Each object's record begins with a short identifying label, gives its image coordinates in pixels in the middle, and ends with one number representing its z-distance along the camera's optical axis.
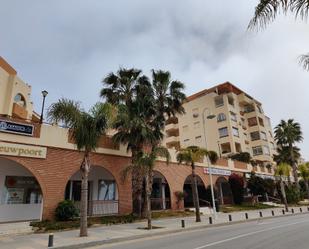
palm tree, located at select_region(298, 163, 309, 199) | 46.47
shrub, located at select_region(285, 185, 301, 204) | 43.44
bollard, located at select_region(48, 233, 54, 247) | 10.98
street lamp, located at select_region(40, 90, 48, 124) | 23.88
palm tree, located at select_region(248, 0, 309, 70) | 7.96
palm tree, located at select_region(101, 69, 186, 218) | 21.59
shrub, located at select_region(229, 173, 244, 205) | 36.25
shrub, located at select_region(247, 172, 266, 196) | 37.53
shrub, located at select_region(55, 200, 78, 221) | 17.64
